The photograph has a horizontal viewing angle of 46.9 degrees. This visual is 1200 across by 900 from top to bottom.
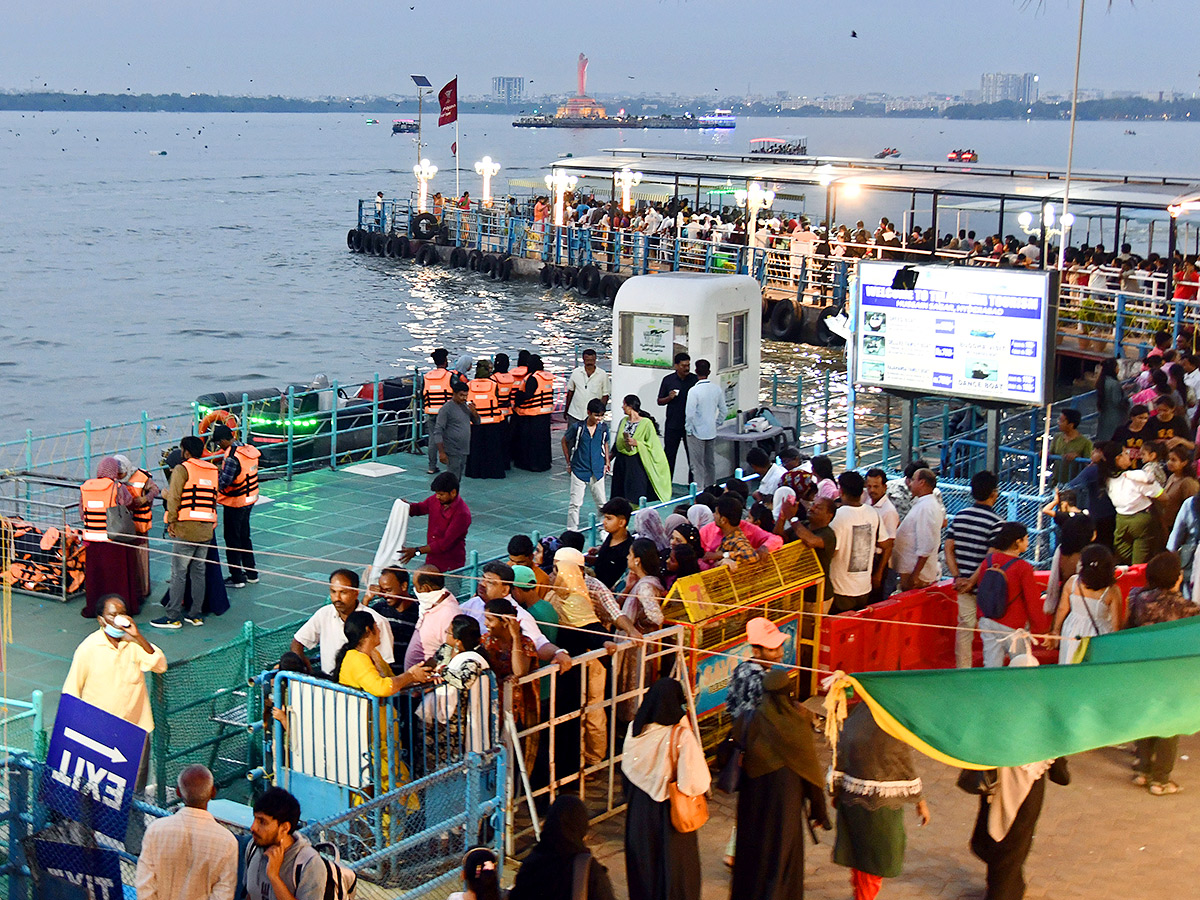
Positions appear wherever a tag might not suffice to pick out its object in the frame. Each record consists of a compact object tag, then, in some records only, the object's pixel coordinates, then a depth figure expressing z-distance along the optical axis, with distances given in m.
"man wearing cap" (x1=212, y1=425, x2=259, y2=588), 11.99
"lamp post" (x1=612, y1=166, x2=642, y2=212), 39.86
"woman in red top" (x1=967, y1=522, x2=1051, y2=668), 8.40
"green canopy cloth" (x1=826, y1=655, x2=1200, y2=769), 5.81
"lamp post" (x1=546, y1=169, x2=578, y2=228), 40.66
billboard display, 11.54
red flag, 50.47
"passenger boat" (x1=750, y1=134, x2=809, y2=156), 124.68
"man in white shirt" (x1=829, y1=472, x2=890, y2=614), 9.60
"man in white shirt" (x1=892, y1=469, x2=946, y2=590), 9.91
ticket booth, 16.22
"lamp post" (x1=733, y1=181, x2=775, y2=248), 34.28
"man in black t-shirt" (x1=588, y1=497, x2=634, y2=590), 9.07
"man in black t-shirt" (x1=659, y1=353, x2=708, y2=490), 14.93
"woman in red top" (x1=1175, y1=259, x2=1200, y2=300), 20.97
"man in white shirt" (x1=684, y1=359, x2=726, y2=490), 14.38
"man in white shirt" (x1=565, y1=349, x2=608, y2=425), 14.88
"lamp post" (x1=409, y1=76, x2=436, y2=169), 63.17
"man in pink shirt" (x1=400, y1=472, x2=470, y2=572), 10.42
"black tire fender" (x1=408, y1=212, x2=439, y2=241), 49.97
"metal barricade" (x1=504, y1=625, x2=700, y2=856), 7.52
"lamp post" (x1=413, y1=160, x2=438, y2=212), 47.59
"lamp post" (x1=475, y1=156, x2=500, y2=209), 46.58
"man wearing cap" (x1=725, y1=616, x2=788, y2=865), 6.59
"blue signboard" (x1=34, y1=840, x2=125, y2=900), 6.39
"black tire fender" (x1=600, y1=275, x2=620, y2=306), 39.81
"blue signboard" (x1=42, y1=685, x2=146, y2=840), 6.54
